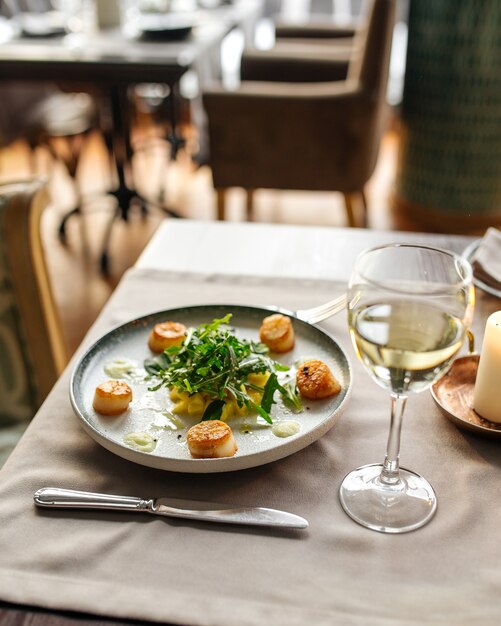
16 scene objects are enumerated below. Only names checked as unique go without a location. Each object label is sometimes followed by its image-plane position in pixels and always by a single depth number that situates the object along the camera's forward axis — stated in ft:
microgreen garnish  2.33
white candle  2.30
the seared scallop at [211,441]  2.10
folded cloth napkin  3.24
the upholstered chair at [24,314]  3.84
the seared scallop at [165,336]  2.71
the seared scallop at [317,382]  2.39
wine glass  1.82
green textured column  8.92
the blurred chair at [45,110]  9.48
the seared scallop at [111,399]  2.34
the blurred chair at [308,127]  8.10
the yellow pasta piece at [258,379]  2.45
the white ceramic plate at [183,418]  2.09
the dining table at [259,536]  1.75
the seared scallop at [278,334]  2.70
